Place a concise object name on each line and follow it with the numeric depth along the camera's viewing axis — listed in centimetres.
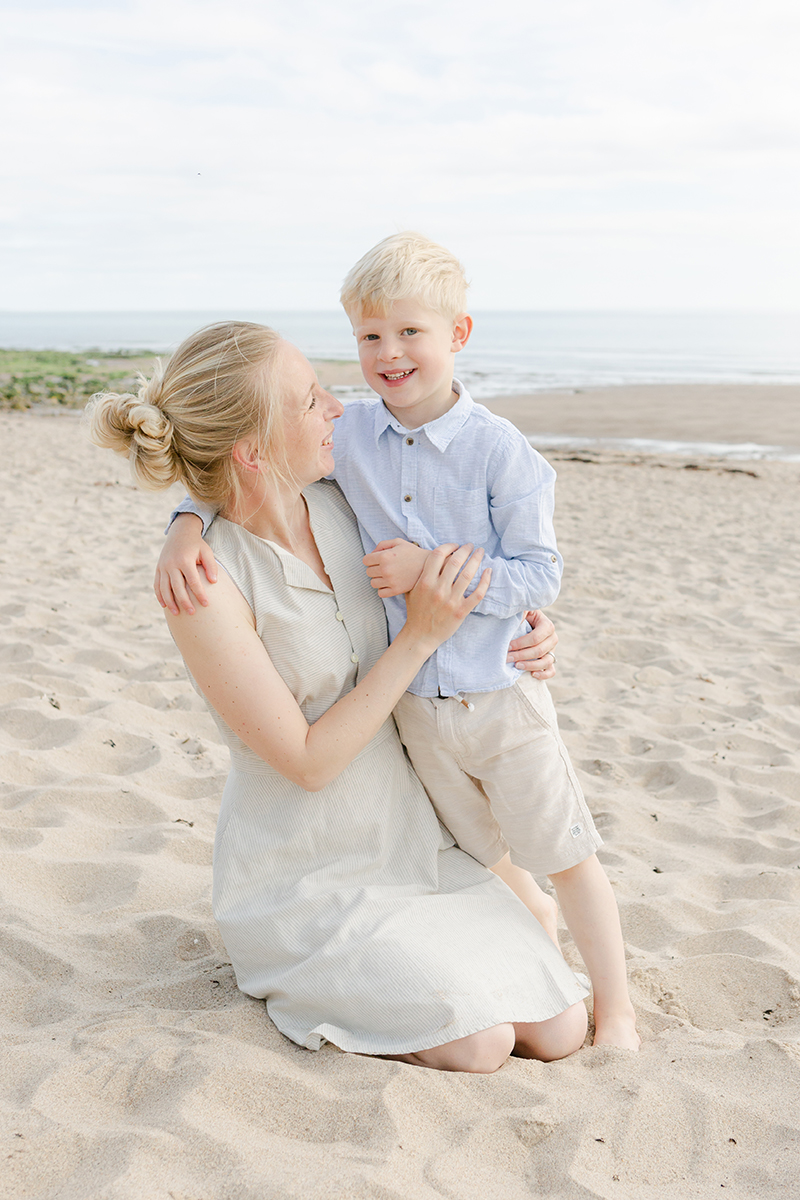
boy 227
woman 204
